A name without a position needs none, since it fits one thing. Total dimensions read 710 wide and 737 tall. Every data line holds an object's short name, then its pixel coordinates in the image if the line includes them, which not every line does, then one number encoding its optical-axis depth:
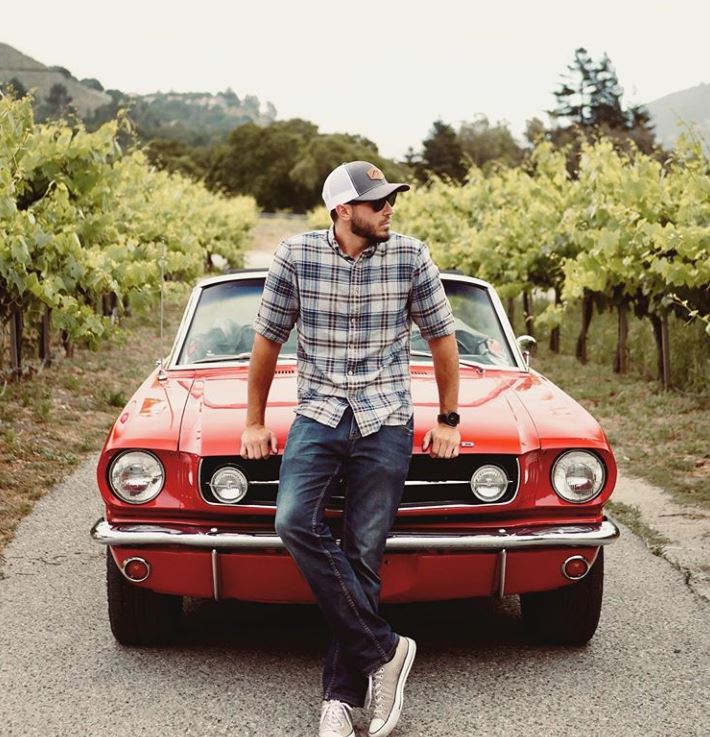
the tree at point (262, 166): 107.19
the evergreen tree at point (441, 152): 104.07
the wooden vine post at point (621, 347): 14.95
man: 3.67
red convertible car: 4.12
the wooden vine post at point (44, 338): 13.03
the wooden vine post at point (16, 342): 12.01
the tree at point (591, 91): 98.44
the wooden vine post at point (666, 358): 13.08
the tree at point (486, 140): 112.46
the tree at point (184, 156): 97.81
